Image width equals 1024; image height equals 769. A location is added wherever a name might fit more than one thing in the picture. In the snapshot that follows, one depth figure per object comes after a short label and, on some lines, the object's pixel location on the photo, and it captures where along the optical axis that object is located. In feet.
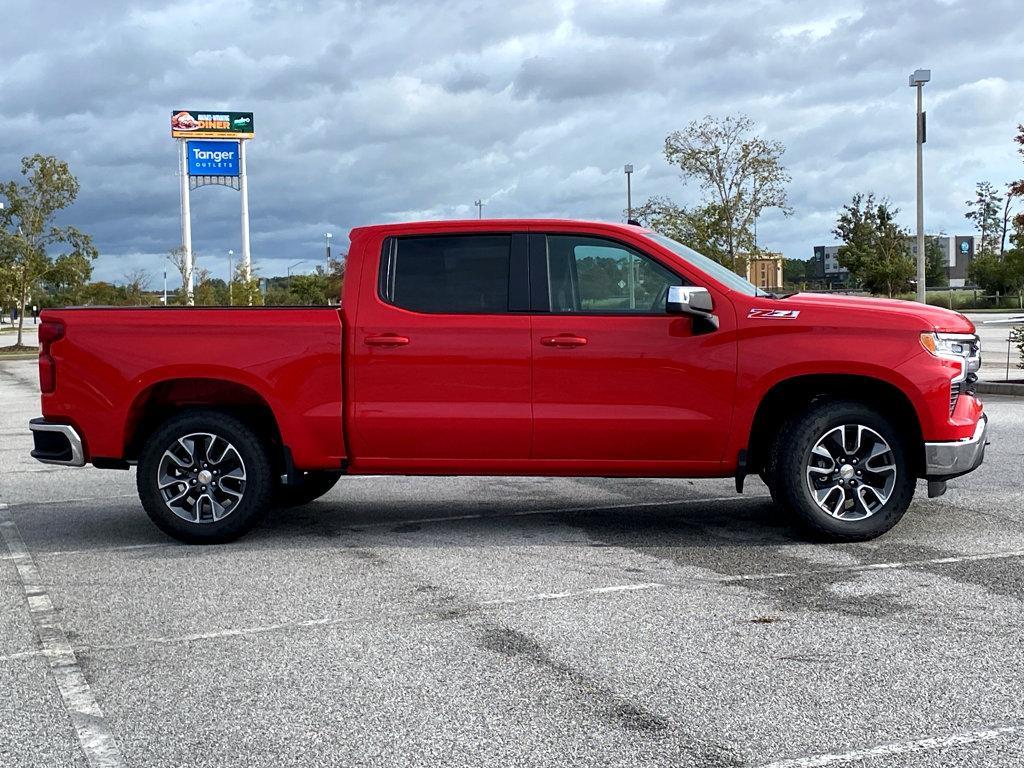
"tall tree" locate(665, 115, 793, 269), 125.49
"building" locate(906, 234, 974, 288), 474.49
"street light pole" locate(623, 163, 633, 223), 144.46
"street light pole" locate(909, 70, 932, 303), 91.45
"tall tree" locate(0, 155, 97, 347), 161.58
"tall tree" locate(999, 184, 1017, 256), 323.53
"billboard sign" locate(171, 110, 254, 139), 291.58
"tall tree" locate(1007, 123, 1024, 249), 63.67
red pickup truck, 23.61
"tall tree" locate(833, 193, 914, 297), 202.59
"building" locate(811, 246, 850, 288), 474.08
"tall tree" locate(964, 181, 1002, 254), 336.70
